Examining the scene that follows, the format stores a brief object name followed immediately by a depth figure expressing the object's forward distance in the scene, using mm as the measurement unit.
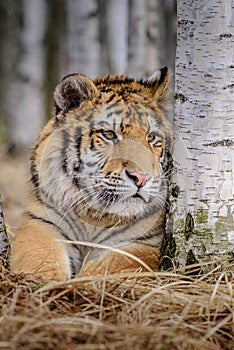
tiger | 8258
